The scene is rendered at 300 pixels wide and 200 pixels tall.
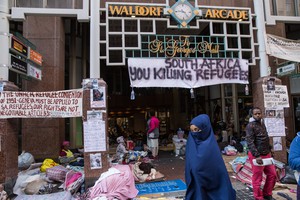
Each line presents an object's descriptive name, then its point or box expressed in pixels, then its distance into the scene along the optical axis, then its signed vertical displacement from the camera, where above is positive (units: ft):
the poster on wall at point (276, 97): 21.88 +1.17
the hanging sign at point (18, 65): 19.28 +4.41
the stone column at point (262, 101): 21.91 +0.79
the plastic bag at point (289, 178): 18.60 -5.48
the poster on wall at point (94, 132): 18.53 -1.42
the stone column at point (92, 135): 18.34 -1.64
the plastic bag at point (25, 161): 23.02 -4.43
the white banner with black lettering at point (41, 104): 17.90 +0.90
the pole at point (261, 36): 22.47 +7.12
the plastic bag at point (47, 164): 21.46 -4.56
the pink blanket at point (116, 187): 13.44 -4.32
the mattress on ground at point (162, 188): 16.79 -5.73
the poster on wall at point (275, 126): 21.81 -1.53
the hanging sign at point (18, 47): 18.98 +5.89
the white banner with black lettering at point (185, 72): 20.97 +3.69
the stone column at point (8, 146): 17.46 -2.31
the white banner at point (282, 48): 23.27 +6.28
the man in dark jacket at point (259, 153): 14.79 -2.76
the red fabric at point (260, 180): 14.71 -4.44
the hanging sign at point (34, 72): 22.65 +4.48
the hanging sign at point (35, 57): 22.89 +5.95
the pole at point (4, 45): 18.21 +5.55
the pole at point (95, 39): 19.69 +6.35
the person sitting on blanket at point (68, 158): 23.70 -4.57
